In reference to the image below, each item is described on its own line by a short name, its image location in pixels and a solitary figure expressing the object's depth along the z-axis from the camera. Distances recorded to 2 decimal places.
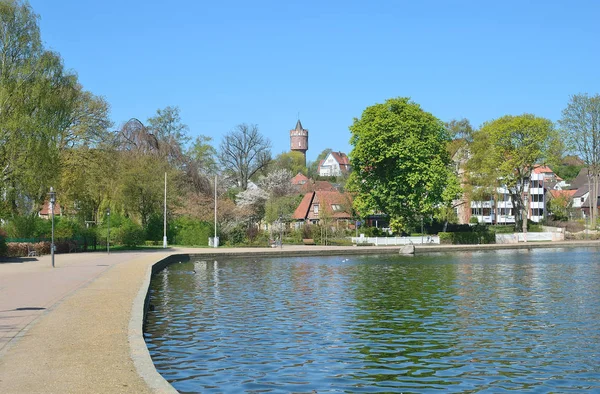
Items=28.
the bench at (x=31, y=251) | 43.94
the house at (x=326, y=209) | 77.74
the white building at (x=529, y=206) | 110.25
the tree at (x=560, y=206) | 109.12
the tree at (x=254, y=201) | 94.50
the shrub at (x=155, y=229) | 65.38
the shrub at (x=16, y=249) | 43.52
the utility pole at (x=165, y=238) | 59.33
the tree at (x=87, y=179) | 58.66
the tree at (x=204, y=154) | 94.50
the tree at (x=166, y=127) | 84.88
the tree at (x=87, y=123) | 59.82
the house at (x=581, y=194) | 128.38
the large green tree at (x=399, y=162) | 67.56
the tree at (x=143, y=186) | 63.03
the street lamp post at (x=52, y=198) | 37.44
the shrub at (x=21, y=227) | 48.47
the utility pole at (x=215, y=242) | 62.20
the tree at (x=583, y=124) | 81.00
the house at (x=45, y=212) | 105.94
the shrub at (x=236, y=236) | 66.00
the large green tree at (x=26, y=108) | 47.66
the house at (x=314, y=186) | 119.84
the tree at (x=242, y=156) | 107.06
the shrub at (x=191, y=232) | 65.31
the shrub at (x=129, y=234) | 56.53
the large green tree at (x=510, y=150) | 79.38
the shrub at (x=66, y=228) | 50.50
